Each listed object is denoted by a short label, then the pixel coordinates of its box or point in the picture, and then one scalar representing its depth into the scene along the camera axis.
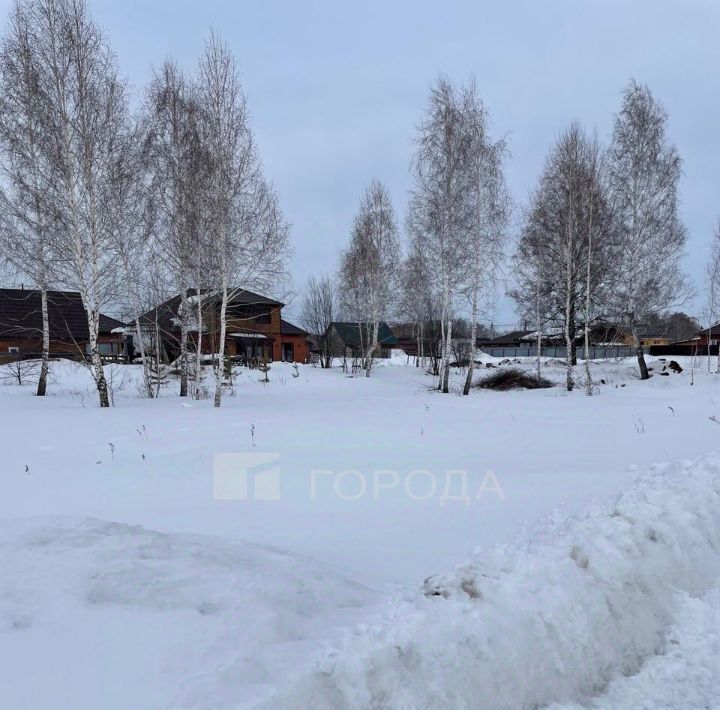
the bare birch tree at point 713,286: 21.88
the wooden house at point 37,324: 28.44
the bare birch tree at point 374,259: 26.61
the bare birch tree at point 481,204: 16.95
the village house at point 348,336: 41.49
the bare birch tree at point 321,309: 39.12
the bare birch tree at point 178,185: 13.88
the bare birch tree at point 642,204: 19.72
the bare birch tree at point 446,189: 16.89
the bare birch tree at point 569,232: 16.39
